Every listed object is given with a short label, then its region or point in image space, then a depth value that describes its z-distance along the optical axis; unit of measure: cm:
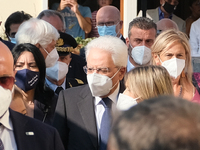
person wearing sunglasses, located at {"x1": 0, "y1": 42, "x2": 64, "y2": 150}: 487
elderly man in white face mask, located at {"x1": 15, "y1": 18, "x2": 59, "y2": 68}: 907
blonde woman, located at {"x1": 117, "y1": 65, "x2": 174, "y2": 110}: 605
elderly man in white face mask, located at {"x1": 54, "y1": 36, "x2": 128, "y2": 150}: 659
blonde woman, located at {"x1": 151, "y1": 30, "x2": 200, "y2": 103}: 825
